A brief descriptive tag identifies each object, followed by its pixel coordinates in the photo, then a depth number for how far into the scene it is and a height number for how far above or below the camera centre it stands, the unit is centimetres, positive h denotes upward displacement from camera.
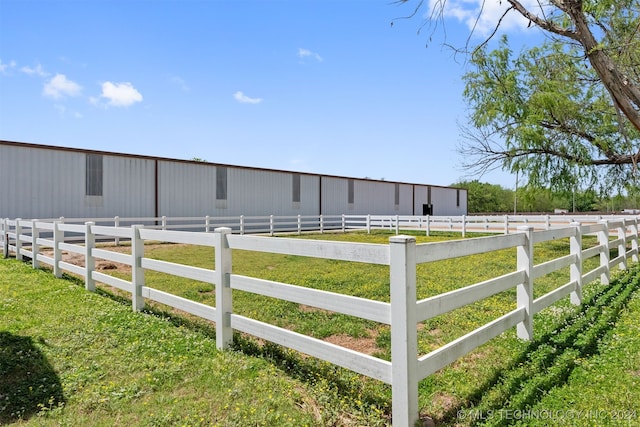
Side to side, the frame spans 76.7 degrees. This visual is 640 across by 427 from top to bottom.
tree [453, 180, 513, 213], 6238 +127
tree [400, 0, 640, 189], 1160 +277
